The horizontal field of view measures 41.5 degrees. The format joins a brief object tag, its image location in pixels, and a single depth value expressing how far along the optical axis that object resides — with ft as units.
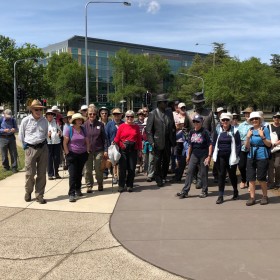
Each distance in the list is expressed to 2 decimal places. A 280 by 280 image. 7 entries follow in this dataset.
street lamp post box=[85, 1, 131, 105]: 76.52
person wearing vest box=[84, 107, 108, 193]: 25.91
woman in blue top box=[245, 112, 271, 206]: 21.75
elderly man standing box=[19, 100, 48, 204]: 22.90
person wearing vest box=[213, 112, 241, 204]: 22.92
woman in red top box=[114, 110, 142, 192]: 25.67
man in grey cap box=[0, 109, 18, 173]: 33.65
